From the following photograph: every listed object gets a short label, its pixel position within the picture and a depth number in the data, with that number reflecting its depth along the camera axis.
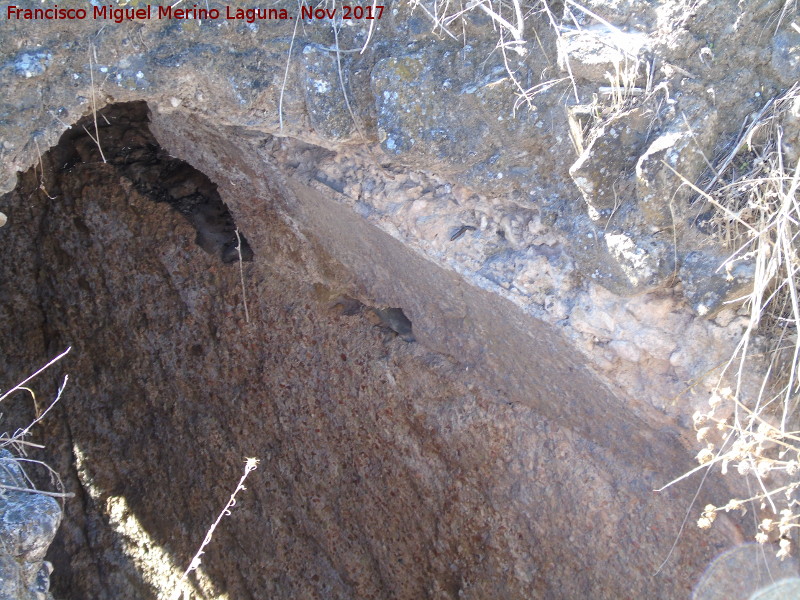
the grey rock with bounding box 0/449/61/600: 1.26
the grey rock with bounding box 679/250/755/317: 1.36
